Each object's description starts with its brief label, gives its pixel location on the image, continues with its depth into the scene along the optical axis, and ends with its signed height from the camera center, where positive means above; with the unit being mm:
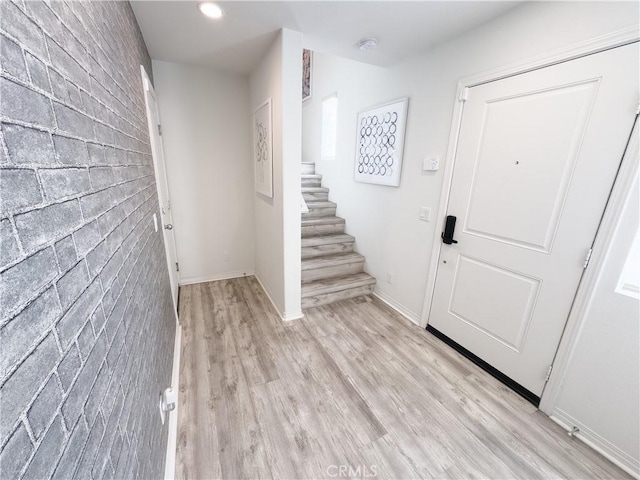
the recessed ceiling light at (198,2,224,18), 1596 +950
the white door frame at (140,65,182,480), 1266 -1395
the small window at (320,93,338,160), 3680 +563
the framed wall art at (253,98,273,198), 2340 +168
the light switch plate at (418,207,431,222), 2238 -355
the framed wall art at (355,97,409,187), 2434 +272
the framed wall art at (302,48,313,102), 4156 +1488
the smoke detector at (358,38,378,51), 1998 +959
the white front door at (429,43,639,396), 1316 -131
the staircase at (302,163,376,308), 2809 -1032
